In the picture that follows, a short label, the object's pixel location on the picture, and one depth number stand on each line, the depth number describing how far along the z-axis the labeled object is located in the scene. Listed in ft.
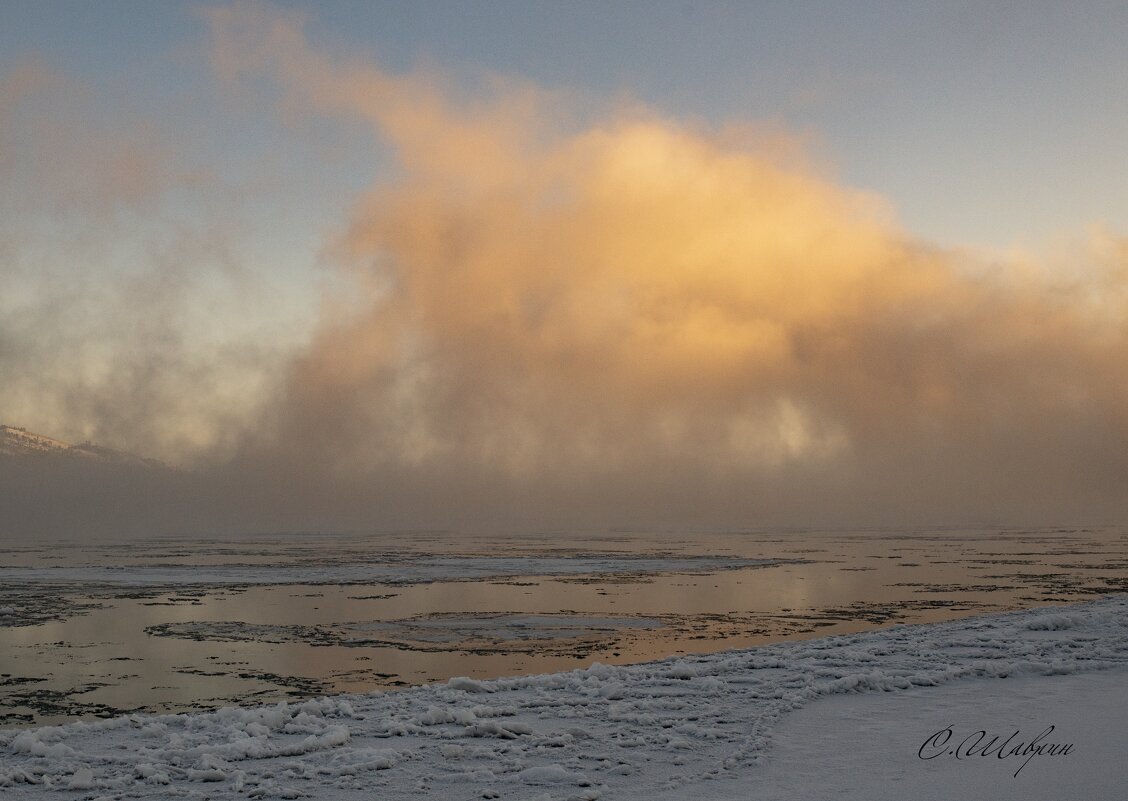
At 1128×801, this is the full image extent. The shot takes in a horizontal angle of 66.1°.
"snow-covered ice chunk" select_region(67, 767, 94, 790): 24.58
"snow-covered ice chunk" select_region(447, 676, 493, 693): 38.60
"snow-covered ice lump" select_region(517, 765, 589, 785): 24.64
